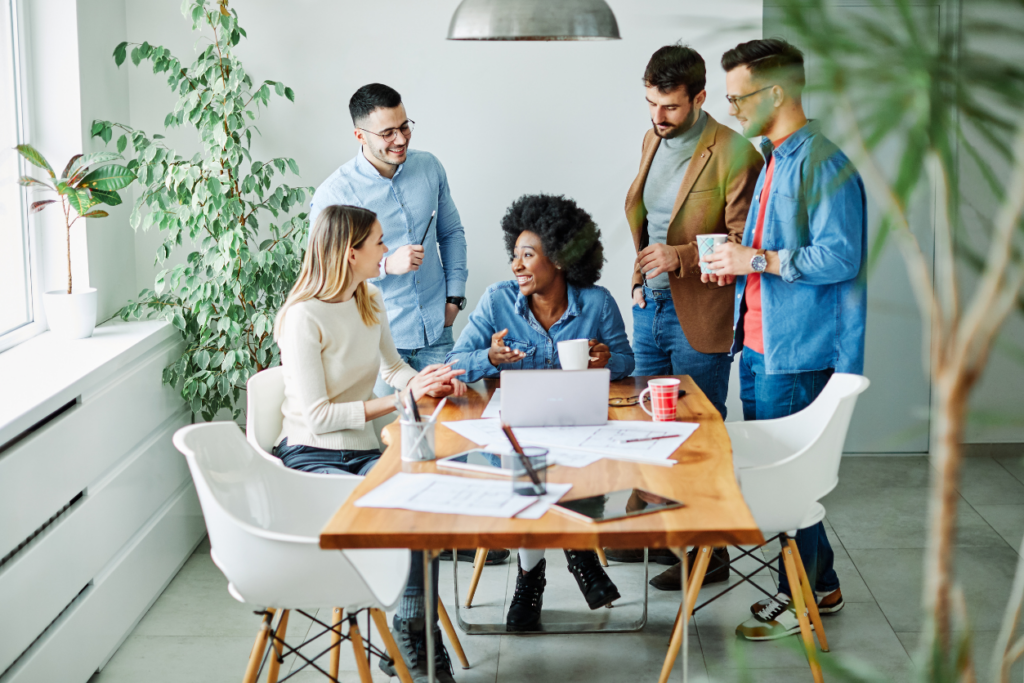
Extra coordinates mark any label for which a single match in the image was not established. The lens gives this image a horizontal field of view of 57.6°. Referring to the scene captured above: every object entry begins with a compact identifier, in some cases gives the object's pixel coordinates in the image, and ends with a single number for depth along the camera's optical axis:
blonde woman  2.68
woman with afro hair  2.97
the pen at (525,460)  1.91
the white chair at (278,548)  2.00
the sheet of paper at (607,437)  2.18
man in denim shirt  2.71
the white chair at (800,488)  2.43
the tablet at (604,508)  1.76
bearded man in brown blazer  3.14
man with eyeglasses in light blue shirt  3.40
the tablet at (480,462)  2.06
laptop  2.32
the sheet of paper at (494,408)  2.54
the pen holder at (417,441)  2.12
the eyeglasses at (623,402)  2.67
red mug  2.45
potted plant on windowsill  3.19
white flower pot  3.23
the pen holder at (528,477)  1.91
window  3.22
